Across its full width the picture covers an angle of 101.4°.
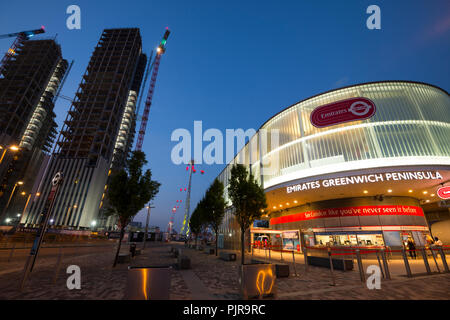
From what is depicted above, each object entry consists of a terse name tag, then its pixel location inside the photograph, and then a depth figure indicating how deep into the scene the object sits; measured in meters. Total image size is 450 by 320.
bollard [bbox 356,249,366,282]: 8.37
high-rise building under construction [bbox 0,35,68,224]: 71.62
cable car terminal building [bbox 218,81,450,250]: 17.17
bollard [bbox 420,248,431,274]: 9.89
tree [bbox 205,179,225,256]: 23.45
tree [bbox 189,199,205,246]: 35.66
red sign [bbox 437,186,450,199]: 16.42
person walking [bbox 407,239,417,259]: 17.38
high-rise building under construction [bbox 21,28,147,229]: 64.12
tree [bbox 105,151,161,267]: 12.99
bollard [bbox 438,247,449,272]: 10.25
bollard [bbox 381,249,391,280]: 8.92
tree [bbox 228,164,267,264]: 15.01
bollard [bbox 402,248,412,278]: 9.09
